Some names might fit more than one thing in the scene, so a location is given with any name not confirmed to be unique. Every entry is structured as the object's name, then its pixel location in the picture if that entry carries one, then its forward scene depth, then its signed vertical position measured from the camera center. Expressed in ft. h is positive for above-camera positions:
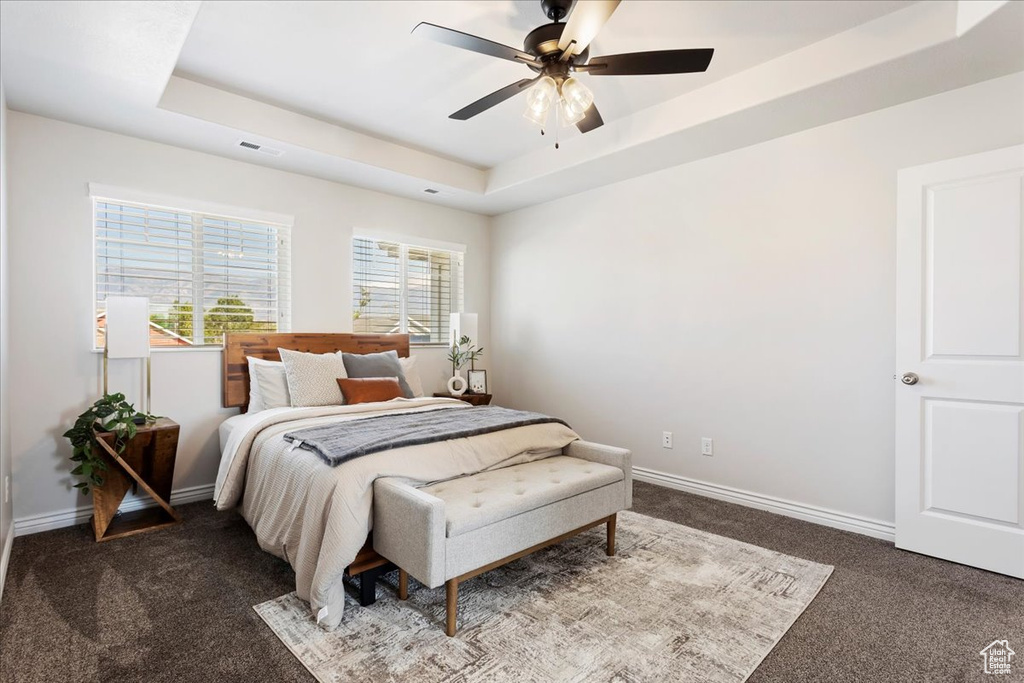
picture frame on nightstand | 16.05 -1.40
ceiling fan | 6.21 +3.90
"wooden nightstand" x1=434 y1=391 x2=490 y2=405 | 15.28 -1.90
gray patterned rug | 5.81 -3.82
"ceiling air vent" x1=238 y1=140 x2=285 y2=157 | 11.27 +4.36
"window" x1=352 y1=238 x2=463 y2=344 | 15.03 +1.58
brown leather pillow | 11.72 -1.25
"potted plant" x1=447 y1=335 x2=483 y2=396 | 15.92 -0.69
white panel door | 8.05 -0.39
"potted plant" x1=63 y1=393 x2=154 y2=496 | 9.36 -1.85
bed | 6.64 -2.17
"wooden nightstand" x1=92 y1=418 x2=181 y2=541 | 9.51 -2.80
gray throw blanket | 7.61 -1.63
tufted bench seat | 6.29 -2.53
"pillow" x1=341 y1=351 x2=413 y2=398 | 12.65 -0.75
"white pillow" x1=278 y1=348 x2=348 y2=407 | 11.41 -0.96
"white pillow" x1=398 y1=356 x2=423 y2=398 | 13.71 -1.07
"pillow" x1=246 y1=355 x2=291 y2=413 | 11.52 -1.16
